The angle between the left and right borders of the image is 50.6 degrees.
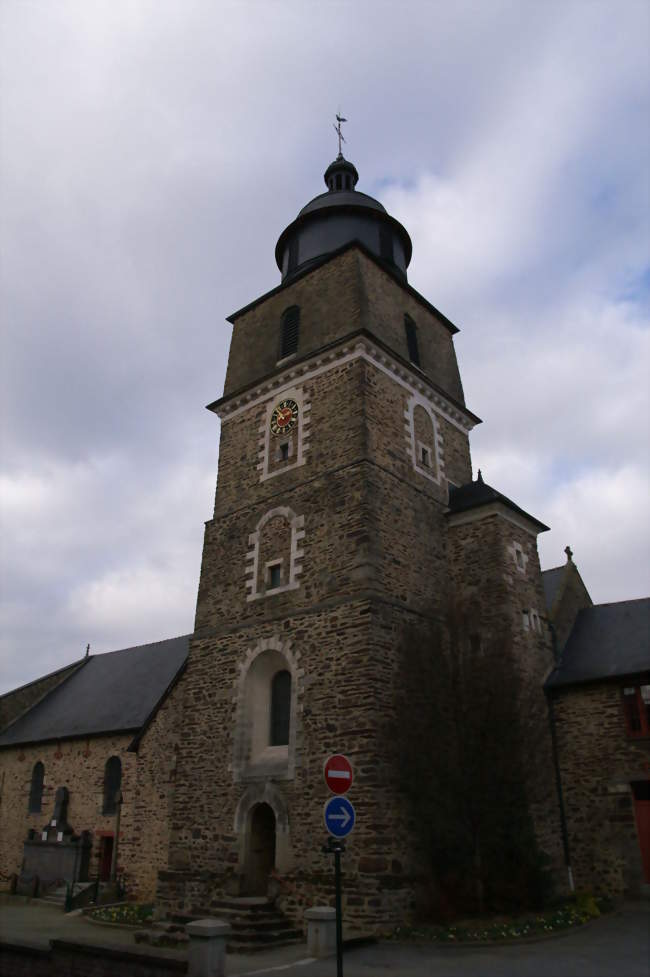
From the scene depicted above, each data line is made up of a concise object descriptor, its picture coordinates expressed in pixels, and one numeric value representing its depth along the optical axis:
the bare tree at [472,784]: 12.11
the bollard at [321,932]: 10.12
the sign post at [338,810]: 7.70
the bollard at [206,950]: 7.98
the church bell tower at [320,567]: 12.76
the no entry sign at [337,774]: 8.23
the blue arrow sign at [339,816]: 7.90
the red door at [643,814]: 13.59
